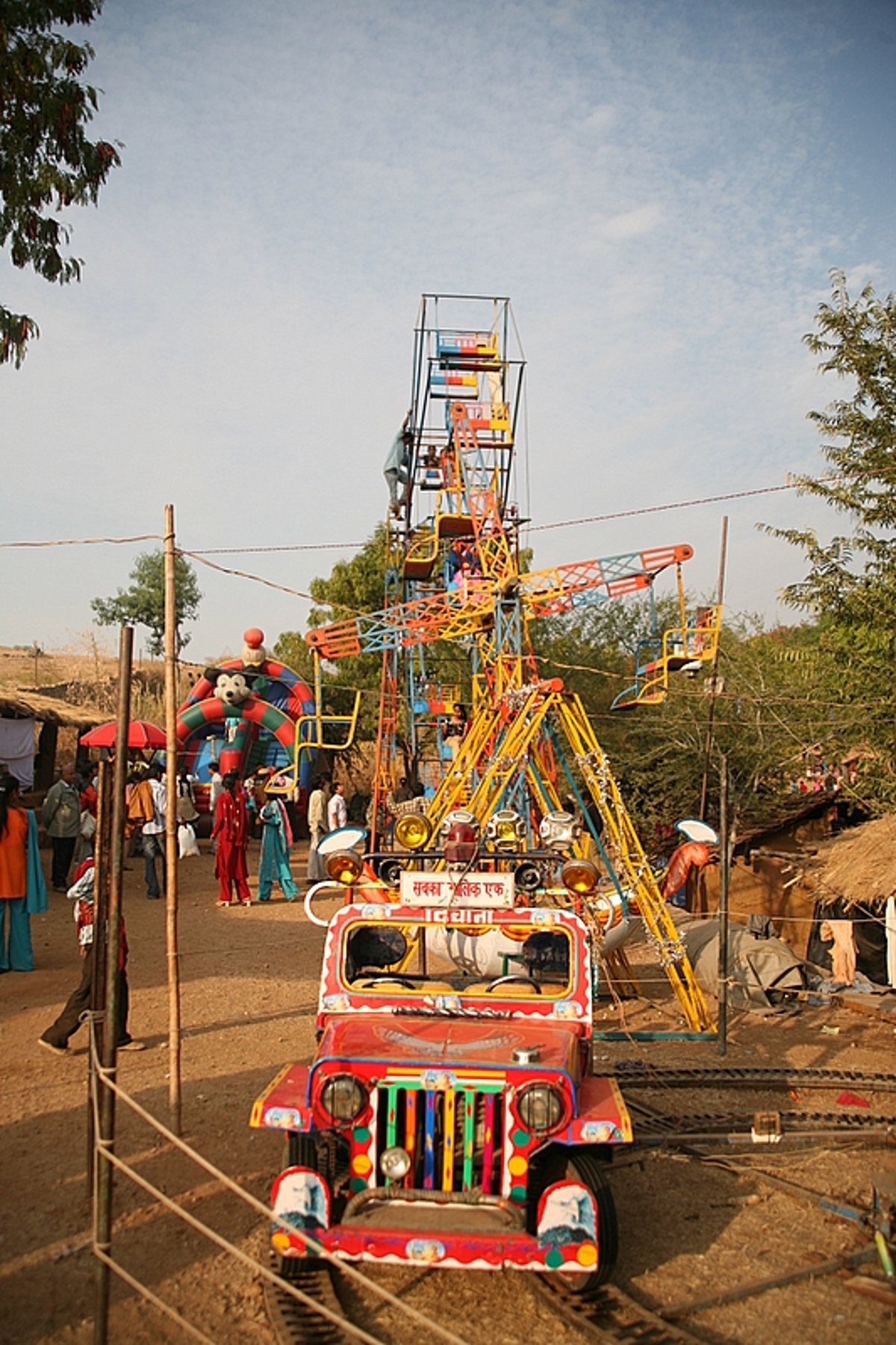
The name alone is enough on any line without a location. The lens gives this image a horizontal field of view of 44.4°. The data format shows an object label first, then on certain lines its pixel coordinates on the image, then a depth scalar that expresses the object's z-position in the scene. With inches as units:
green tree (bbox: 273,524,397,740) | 1375.5
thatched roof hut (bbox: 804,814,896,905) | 428.8
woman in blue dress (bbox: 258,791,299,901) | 690.2
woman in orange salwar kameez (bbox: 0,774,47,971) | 445.4
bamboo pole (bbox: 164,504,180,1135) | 269.9
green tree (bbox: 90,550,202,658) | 1948.8
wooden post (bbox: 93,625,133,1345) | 169.6
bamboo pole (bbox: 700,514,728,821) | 457.4
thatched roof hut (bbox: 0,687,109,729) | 864.9
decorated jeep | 182.1
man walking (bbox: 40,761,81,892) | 656.4
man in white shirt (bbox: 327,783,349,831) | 782.5
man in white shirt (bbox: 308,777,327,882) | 820.6
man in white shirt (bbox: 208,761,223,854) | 853.8
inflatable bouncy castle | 989.8
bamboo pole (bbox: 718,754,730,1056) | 360.8
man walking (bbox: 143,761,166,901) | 681.0
